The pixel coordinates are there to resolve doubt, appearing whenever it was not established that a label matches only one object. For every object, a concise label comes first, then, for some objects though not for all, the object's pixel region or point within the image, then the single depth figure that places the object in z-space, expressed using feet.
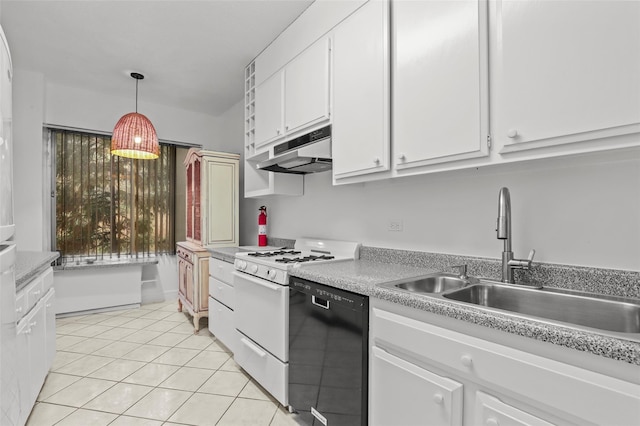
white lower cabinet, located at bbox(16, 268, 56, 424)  5.15
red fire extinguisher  10.87
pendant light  9.23
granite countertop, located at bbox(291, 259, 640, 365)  2.49
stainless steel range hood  7.09
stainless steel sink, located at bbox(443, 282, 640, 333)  3.66
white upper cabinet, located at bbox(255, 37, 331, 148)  6.90
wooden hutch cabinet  10.59
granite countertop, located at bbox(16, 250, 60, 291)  5.46
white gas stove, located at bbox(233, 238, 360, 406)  6.13
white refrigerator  3.68
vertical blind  12.21
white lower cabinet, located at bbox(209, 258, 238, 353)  8.58
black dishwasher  4.60
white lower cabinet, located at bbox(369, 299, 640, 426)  2.55
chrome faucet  4.45
